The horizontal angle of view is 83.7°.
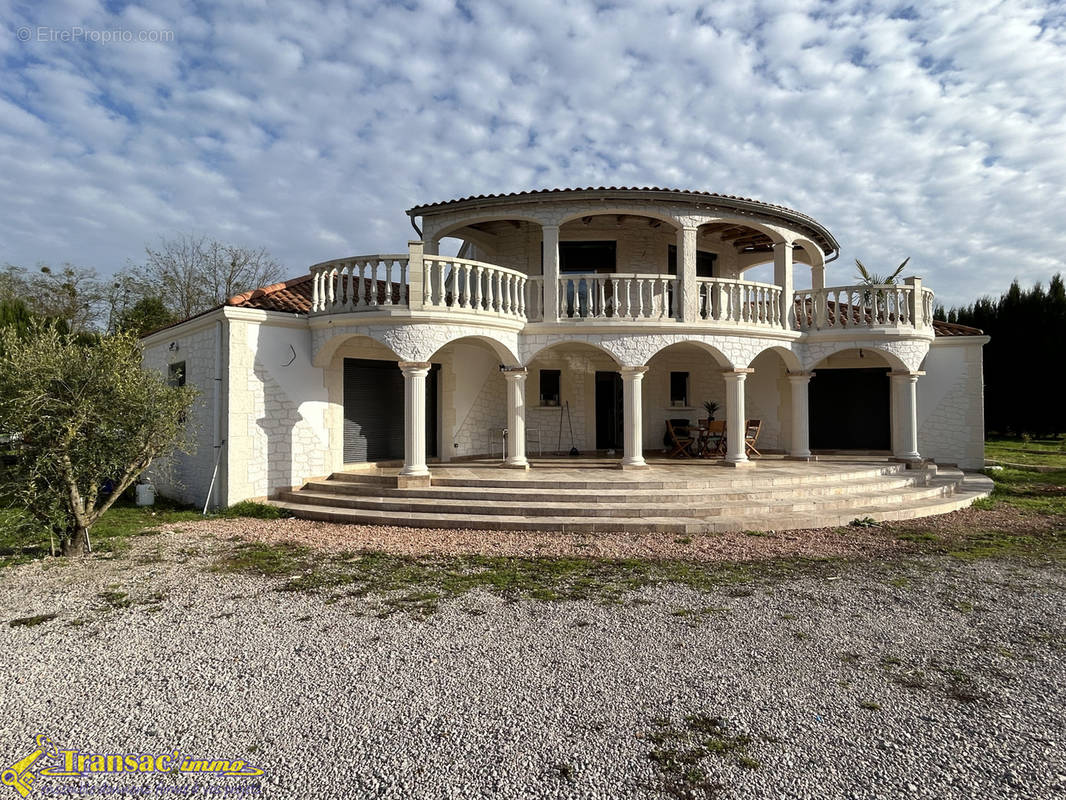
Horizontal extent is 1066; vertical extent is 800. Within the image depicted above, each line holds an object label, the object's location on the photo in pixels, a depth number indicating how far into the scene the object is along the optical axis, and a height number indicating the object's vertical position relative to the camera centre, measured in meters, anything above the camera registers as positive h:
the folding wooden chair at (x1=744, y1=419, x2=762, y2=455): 15.25 -0.71
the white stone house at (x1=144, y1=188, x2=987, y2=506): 11.56 +1.36
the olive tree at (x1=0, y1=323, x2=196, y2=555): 7.32 -0.10
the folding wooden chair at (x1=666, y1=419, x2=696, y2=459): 15.46 -0.94
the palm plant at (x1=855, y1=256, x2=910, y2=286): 19.38 +4.42
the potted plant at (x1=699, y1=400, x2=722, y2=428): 16.44 -0.01
